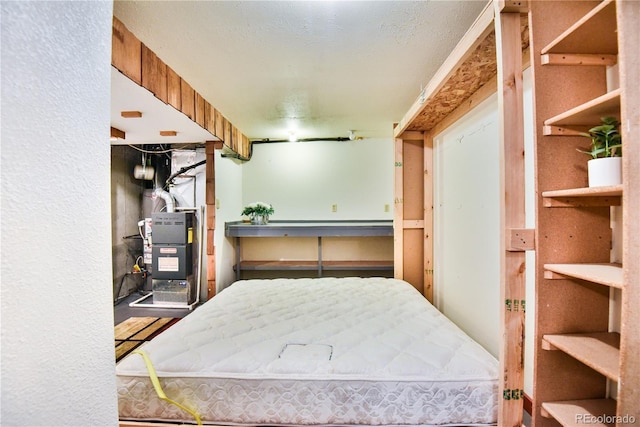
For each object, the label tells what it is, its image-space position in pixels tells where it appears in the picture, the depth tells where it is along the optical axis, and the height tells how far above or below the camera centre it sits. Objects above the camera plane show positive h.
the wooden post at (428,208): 2.65 +0.05
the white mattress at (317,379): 1.15 -0.73
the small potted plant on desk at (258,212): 3.66 +0.03
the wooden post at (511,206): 1.06 +0.03
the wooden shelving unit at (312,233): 3.42 -0.25
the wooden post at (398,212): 2.70 +0.01
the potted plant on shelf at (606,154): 0.85 +0.19
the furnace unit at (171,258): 3.08 -0.50
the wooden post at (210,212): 3.15 +0.03
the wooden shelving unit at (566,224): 0.99 -0.05
